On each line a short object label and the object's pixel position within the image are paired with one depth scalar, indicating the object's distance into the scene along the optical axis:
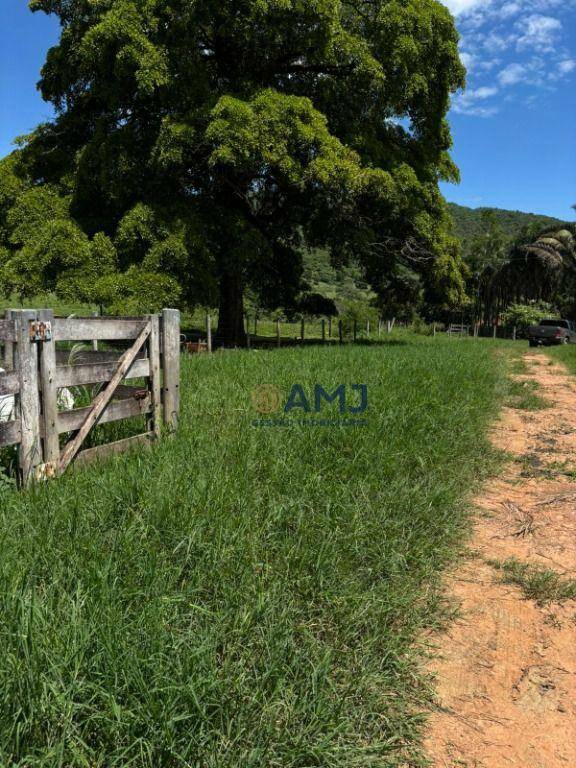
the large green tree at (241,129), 12.98
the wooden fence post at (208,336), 15.10
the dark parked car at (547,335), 26.22
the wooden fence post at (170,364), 5.02
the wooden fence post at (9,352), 3.40
